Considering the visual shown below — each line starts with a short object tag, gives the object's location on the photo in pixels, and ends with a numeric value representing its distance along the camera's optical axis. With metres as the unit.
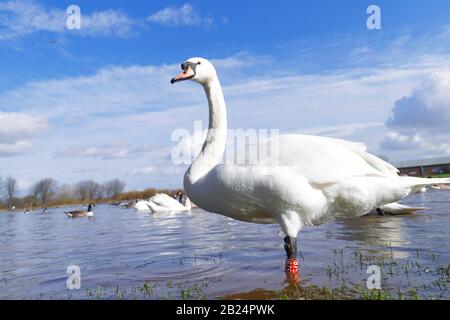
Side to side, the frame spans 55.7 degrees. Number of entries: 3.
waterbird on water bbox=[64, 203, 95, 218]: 34.35
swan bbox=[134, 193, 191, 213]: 31.06
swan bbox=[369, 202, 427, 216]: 15.32
